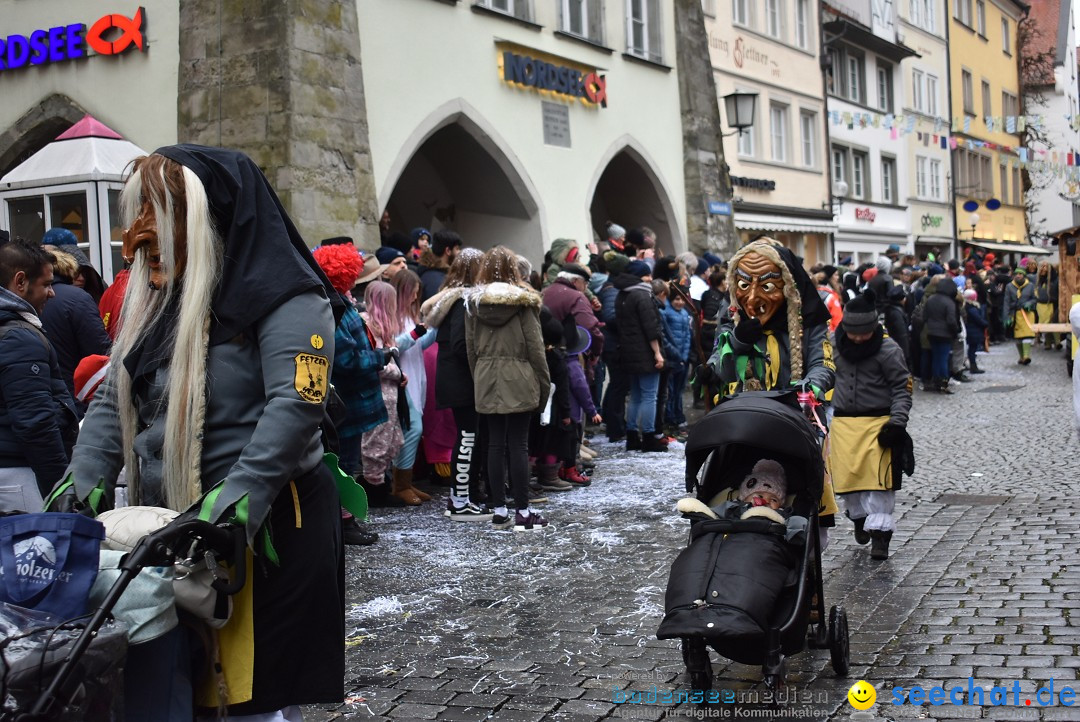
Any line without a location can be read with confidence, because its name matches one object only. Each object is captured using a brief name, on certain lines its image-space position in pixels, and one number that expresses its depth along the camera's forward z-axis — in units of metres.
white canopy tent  10.97
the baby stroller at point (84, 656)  2.33
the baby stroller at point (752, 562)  4.30
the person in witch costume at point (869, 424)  7.20
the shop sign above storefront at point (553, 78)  16.39
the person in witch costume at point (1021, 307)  22.56
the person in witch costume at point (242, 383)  2.97
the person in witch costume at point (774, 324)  5.66
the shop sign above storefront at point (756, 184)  25.47
